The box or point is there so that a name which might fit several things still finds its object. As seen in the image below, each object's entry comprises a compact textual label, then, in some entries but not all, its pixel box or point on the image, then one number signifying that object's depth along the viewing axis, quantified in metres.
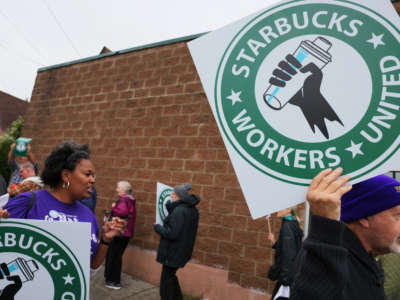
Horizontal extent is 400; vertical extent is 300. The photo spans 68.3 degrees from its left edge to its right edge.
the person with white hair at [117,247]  4.57
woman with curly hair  1.60
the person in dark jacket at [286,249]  2.72
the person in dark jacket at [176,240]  3.67
